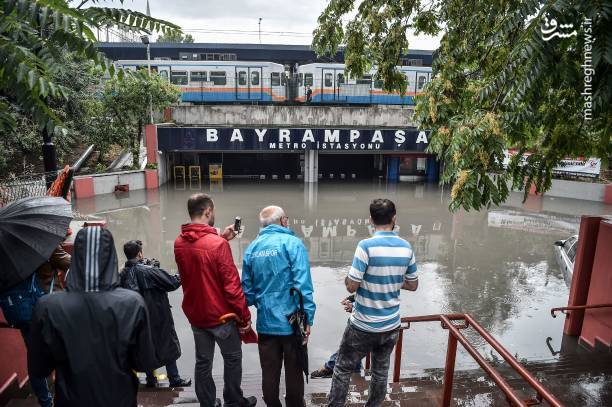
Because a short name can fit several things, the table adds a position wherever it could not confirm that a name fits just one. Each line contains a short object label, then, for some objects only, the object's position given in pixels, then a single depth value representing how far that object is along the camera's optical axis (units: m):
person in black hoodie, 2.21
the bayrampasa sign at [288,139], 20.62
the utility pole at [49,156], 5.80
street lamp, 19.26
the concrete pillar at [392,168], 24.27
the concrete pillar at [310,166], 22.31
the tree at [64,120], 16.66
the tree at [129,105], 18.80
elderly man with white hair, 3.14
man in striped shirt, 3.08
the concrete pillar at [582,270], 5.98
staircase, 3.86
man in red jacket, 3.19
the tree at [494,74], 3.49
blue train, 24.30
